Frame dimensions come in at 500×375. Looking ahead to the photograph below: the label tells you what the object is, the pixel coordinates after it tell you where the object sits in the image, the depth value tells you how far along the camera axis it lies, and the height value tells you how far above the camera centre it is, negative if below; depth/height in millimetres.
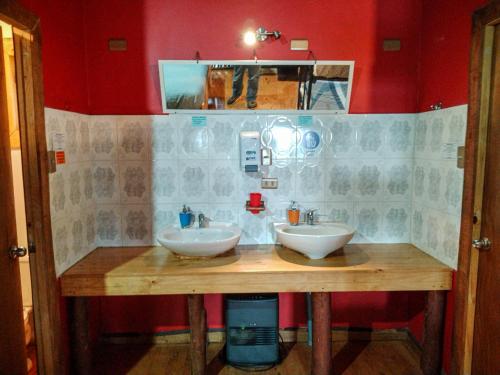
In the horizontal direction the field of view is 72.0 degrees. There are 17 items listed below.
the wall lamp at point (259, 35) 2207 +760
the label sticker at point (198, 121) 2309 +215
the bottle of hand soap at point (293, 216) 2293 -418
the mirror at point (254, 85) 2209 +443
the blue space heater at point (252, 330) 2223 -1154
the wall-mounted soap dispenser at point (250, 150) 2256 +20
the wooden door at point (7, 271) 1522 -530
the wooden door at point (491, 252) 1592 -467
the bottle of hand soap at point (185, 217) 2264 -423
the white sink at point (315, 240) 1929 -499
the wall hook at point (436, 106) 2057 +284
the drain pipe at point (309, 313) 2377 -1110
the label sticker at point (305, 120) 2332 +223
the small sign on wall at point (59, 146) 1838 +38
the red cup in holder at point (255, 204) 2281 -337
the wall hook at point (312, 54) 2270 +650
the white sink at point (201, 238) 1912 -510
